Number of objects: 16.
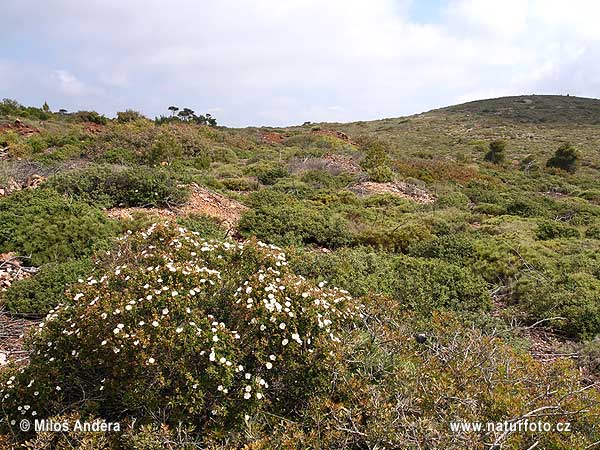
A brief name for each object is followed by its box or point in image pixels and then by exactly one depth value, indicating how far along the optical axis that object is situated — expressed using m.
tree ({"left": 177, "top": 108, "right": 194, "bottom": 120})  33.91
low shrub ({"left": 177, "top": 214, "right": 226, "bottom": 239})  6.59
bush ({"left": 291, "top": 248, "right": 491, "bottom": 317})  5.05
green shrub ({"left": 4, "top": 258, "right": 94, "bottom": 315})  4.44
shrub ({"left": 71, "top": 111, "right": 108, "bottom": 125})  24.39
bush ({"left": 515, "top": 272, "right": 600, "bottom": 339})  4.85
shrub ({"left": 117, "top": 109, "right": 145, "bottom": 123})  24.41
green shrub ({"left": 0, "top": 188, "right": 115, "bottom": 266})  5.64
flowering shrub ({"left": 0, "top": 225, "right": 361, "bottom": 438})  2.54
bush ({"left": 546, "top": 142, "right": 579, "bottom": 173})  23.89
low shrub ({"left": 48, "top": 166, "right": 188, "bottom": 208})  7.86
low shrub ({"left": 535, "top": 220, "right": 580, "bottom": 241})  8.50
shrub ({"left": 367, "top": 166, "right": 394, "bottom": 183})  14.00
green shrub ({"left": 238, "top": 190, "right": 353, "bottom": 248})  7.30
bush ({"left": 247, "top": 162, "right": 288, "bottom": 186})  13.38
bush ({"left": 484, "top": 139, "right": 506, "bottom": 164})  26.14
